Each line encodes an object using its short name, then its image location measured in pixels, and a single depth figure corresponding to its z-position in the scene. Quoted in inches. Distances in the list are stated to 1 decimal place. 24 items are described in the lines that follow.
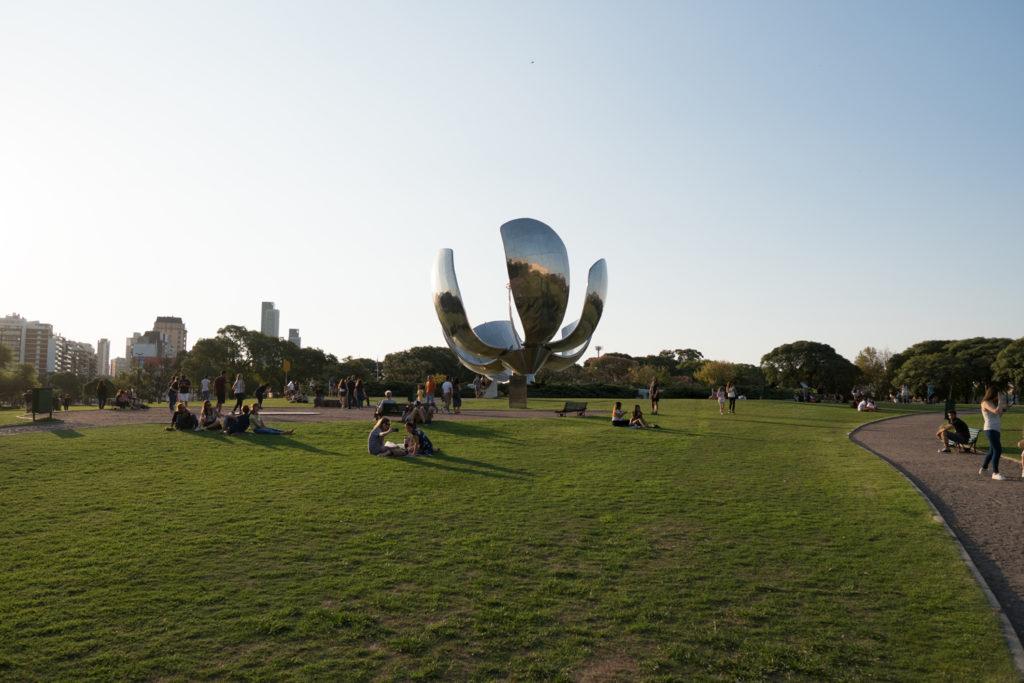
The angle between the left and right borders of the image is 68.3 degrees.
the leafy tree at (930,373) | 2337.6
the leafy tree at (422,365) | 2817.4
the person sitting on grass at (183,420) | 684.3
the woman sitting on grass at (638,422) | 812.0
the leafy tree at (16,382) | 2354.8
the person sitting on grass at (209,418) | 686.5
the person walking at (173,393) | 942.6
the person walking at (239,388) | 949.8
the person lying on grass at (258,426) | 681.6
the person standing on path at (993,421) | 514.3
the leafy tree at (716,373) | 2714.1
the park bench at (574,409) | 942.4
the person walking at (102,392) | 1075.1
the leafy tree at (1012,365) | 2015.3
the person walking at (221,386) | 865.5
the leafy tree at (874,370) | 3073.3
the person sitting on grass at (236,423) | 671.8
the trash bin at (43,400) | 773.0
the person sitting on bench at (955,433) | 679.3
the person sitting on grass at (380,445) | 575.5
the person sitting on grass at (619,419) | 799.7
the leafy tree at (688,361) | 3593.3
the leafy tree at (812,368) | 2726.4
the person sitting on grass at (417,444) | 576.7
